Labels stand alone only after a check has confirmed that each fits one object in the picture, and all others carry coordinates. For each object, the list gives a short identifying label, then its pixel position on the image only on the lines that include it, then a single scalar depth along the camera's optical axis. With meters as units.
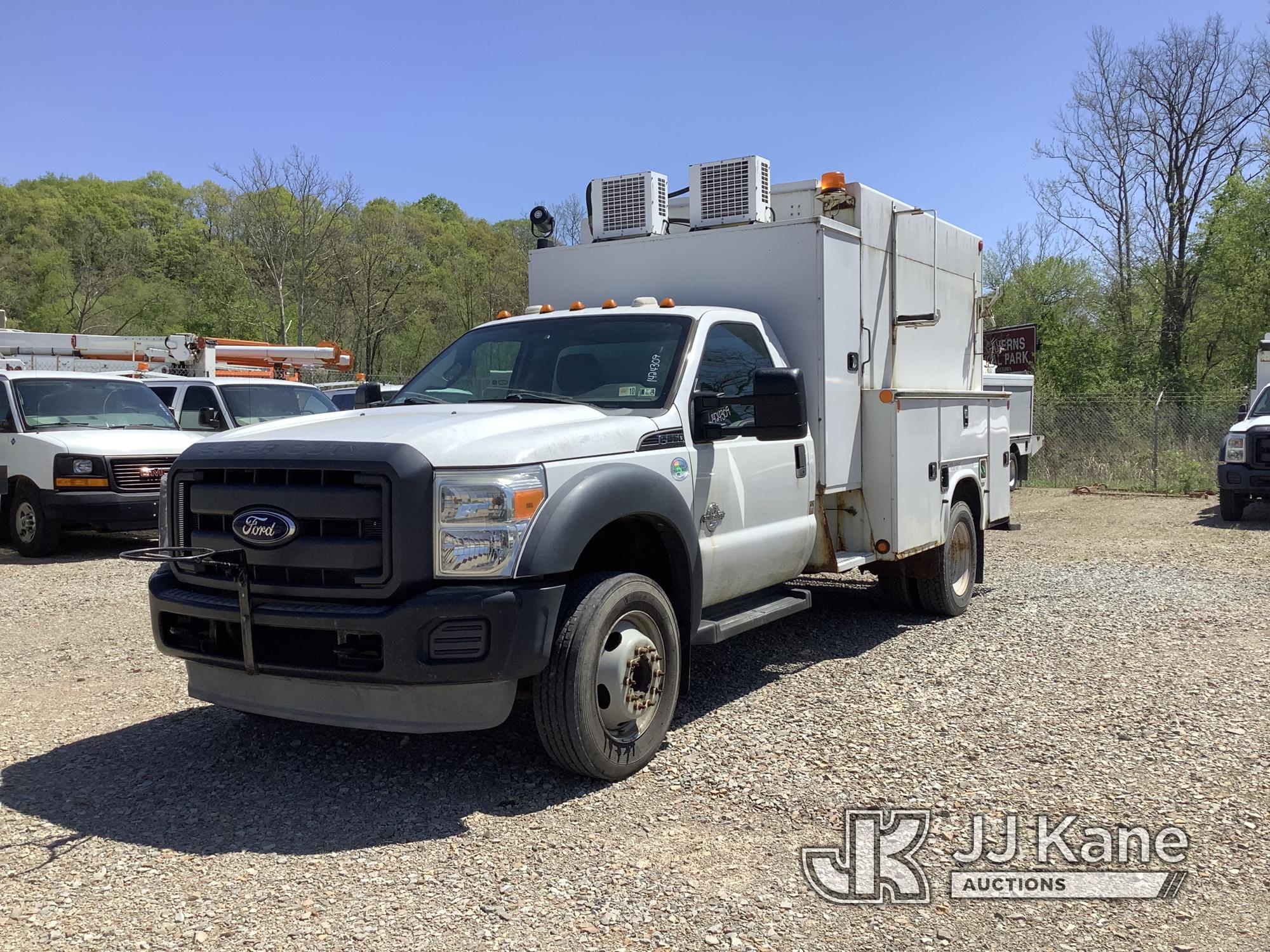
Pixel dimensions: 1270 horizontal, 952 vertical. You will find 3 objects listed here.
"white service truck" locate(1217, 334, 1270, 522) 14.48
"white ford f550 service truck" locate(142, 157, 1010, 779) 4.12
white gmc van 11.27
